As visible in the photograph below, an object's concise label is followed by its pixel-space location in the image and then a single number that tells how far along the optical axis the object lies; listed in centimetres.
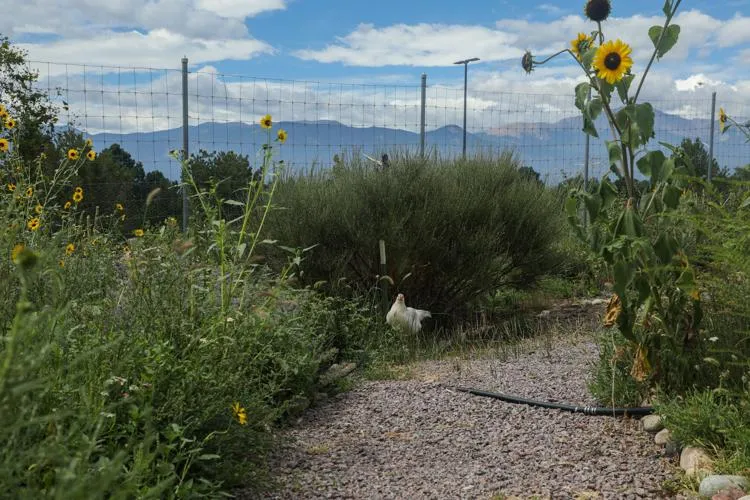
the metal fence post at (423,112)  1004
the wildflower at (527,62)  369
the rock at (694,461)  282
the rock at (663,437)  315
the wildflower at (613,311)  323
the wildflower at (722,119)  357
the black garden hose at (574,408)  344
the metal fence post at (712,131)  1528
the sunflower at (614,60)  323
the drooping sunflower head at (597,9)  343
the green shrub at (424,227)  615
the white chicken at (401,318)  561
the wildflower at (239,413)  267
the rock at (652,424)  326
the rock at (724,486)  257
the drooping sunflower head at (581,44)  354
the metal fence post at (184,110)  836
